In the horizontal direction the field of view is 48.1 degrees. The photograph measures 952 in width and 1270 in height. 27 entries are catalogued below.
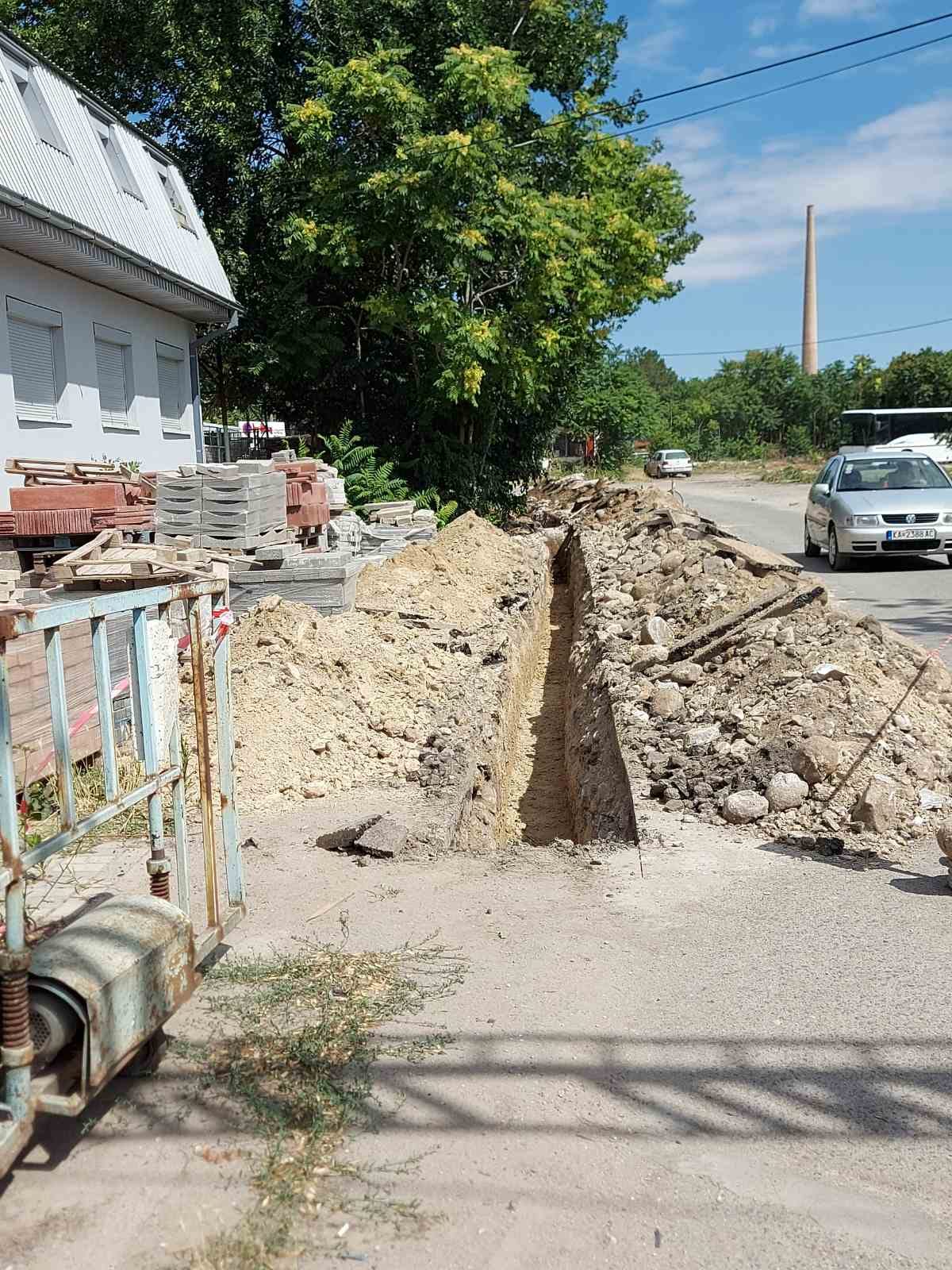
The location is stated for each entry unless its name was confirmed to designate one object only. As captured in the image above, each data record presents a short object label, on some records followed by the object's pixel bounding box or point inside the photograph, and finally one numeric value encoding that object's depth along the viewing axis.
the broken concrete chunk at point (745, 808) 5.92
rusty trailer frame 2.60
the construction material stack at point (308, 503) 12.14
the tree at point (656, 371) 123.69
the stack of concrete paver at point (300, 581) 10.28
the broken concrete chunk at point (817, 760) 6.01
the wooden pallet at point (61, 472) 10.52
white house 11.53
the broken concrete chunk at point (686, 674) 8.52
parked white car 51.97
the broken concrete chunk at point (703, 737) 7.00
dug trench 6.62
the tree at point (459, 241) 18.28
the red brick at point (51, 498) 9.75
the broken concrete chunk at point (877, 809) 5.58
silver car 14.72
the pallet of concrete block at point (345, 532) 13.95
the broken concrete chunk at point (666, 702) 7.96
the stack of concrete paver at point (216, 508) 10.31
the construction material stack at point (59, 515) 9.73
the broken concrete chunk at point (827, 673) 7.16
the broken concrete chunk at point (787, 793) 5.95
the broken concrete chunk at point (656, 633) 9.95
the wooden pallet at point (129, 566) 7.03
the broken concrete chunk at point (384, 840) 5.51
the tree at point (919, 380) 51.72
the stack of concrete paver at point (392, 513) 17.02
